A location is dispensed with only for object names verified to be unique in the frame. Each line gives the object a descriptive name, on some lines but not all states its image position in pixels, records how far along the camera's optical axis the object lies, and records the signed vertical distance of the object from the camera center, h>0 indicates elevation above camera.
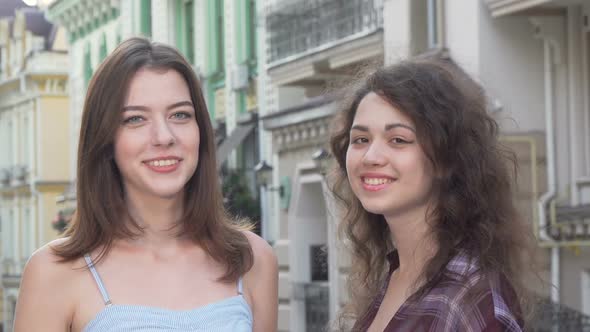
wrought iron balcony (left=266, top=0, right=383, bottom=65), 15.88 +1.71
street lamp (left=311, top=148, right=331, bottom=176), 15.80 +0.07
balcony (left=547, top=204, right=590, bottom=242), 11.83 -0.55
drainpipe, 12.19 +0.31
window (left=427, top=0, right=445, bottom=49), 13.47 +1.35
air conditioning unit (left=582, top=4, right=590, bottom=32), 12.04 +1.21
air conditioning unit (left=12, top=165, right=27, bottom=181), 43.38 -0.01
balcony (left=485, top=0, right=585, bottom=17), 11.80 +1.31
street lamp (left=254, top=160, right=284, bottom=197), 19.05 -0.14
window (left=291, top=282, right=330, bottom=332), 18.08 -1.80
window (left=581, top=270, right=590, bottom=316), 12.10 -1.15
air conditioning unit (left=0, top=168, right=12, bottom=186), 44.94 -0.16
